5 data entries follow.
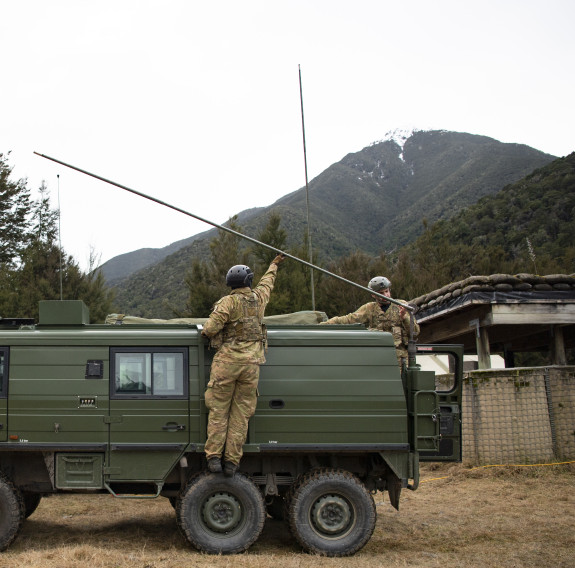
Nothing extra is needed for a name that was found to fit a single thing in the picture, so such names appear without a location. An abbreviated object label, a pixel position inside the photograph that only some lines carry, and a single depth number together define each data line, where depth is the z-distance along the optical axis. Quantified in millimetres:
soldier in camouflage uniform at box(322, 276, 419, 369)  8945
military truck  7125
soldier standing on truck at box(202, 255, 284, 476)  7000
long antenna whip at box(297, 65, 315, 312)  13406
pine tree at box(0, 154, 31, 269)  28531
